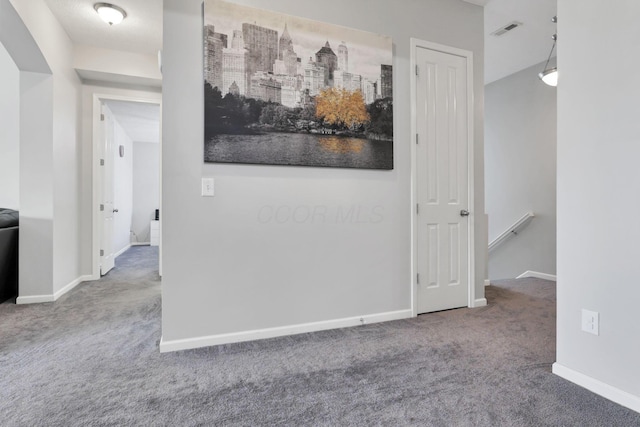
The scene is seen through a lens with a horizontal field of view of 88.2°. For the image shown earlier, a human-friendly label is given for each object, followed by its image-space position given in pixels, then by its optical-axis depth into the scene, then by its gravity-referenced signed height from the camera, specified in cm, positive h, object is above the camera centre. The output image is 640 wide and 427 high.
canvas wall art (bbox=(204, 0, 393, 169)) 223 +87
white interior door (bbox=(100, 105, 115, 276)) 433 +23
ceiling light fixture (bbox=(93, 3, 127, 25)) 301 +183
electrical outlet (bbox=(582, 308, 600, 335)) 169 -59
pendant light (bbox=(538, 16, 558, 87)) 331 +136
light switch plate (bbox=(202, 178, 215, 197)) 224 +15
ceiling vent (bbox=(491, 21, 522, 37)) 366 +206
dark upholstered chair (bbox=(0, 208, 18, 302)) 323 -46
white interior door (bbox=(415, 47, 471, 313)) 289 +25
